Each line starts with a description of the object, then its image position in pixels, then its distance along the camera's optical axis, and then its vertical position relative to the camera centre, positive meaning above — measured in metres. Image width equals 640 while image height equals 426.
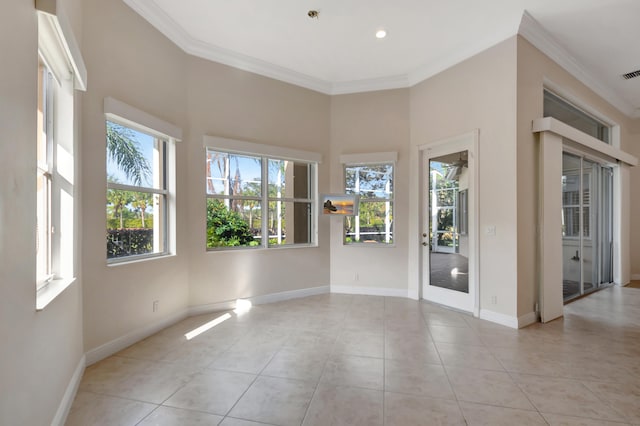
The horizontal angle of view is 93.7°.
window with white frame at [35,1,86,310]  1.83 +0.44
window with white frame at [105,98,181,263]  2.91 +0.34
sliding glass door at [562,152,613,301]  4.61 -0.21
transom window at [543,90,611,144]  4.27 +1.56
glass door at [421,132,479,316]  3.95 -0.13
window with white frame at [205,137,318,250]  4.12 +0.27
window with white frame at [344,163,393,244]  4.94 +0.18
